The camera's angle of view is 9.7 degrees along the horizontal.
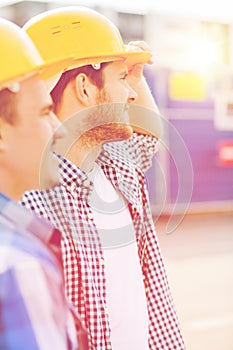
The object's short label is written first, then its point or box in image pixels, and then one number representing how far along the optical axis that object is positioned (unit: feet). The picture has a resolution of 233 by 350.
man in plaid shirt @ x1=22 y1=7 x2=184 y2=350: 8.86
